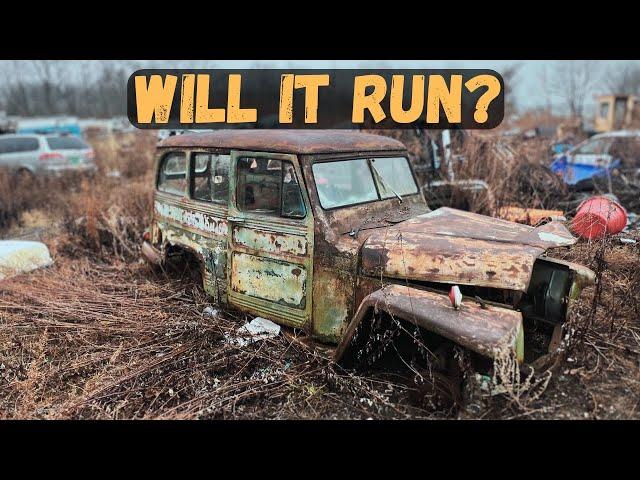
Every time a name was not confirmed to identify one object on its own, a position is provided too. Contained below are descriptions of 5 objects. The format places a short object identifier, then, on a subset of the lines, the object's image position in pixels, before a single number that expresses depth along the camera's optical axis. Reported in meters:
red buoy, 4.77
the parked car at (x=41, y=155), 11.99
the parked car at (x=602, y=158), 9.15
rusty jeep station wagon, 3.08
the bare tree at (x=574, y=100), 26.48
